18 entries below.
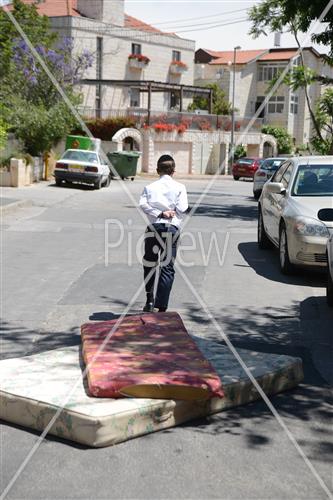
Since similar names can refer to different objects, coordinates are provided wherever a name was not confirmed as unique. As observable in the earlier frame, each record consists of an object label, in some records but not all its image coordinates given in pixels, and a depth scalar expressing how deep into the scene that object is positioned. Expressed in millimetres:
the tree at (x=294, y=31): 16781
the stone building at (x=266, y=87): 70562
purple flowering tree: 34188
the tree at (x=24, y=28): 33375
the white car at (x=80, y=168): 28359
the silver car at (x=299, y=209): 10250
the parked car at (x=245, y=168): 44184
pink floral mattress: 4996
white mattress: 4652
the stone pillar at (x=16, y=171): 27094
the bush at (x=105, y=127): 46812
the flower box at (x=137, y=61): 57312
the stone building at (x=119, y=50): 53281
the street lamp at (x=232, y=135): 53250
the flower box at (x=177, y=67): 61250
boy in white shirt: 7832
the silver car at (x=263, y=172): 26578
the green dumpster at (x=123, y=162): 36719
